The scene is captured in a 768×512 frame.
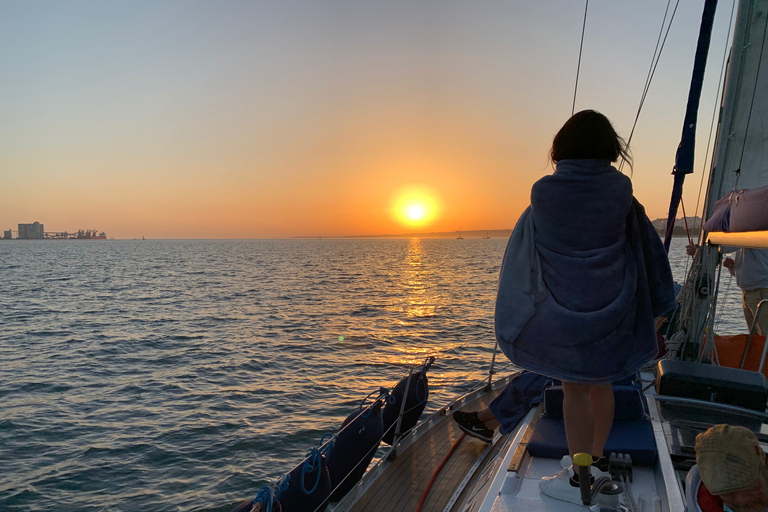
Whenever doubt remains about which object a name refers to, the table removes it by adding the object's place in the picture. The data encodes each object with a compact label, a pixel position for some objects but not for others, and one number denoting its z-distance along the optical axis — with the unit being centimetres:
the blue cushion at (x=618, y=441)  302
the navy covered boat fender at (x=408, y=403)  636
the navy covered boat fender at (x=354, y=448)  495
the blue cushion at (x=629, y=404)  350
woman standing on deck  241
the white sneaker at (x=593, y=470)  257
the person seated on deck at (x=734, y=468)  204
